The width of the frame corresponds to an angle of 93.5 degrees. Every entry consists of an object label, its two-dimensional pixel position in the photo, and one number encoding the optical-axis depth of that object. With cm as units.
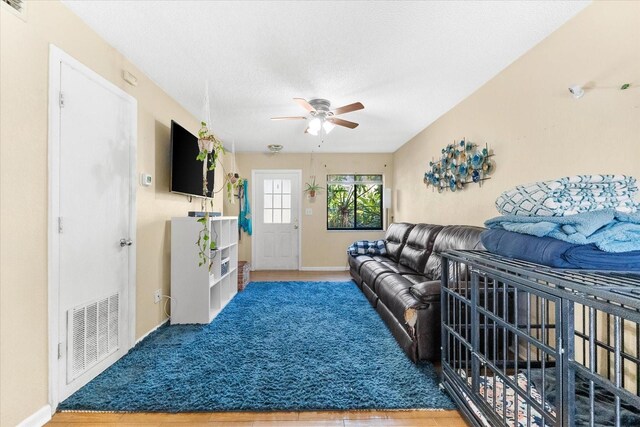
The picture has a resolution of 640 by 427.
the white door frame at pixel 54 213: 168
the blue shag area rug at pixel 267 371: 172
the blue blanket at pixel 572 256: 108
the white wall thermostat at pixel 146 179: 260
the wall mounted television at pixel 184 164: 299
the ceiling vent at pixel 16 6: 143
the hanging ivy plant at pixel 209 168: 271
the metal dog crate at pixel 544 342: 88
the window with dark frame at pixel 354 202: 591
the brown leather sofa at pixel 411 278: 215
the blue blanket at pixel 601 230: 106
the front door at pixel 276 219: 584
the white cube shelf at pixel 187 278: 297
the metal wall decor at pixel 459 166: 280
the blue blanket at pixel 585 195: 115
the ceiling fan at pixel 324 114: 288
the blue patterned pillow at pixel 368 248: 465
